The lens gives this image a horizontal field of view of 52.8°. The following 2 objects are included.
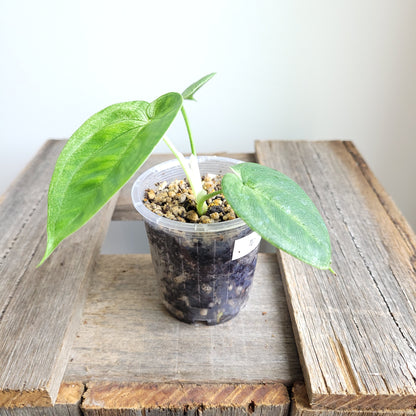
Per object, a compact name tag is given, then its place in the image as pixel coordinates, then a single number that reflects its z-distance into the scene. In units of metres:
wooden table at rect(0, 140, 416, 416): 0.57
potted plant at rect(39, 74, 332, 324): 0.46
